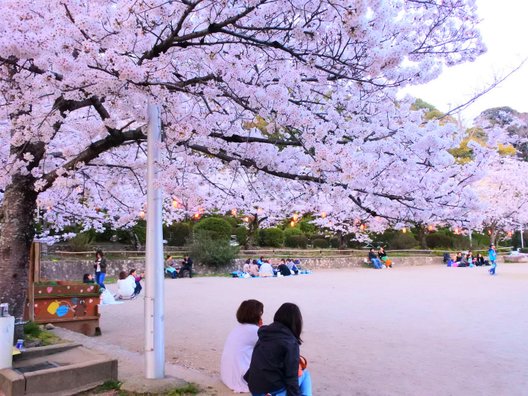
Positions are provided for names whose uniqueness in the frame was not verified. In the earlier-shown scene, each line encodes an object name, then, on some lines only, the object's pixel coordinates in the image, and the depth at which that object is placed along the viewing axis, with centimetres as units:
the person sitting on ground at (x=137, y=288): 1399
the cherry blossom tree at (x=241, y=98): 410
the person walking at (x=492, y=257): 2047
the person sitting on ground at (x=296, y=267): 2271
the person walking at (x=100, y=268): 1594
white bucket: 425
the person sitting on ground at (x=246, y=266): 2166
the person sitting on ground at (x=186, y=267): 2055
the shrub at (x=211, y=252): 2208
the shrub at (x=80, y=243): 2103
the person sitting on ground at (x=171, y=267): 2030
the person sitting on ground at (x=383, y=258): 2704
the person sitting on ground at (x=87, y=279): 1274
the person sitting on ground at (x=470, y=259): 2748
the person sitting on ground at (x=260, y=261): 2164
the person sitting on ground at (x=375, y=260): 2628
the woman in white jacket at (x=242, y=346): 431
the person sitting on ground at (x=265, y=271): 2118
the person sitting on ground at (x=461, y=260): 2720
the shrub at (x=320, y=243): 3291
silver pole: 434
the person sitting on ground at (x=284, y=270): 2177
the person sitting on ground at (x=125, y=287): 1353
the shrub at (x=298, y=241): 3114
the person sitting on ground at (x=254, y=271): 2131
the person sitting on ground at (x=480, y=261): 2827
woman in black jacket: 319
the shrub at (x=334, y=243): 3346
